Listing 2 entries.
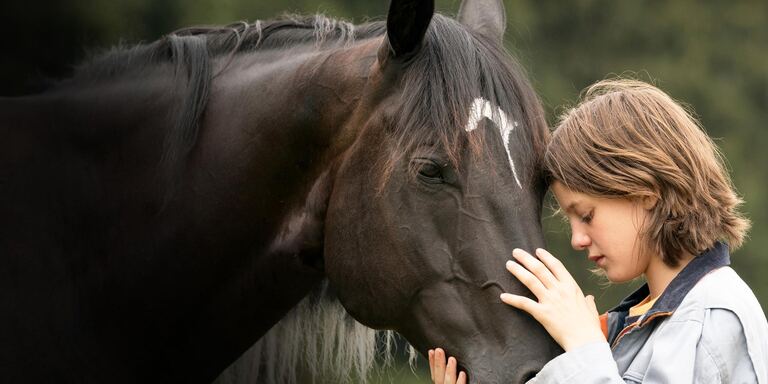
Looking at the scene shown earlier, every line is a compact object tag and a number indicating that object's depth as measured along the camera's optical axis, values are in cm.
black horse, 527
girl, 472
